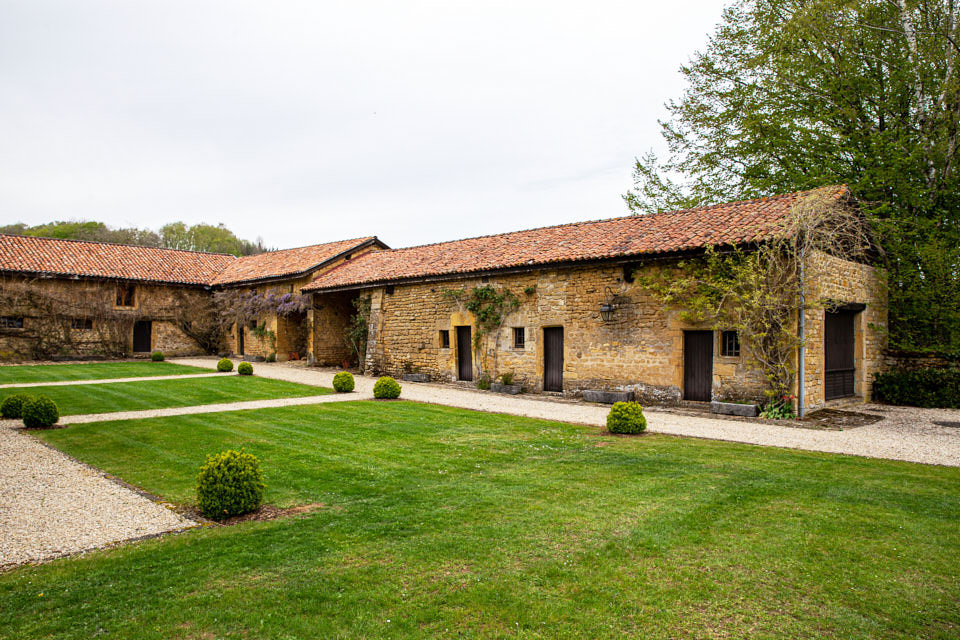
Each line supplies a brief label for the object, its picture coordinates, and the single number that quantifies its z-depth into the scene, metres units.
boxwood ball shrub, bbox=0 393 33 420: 10.50
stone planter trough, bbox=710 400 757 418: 11.48
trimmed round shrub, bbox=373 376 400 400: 13.92
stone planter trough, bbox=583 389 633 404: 13.47
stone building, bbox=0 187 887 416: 12.45
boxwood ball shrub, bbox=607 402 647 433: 9.52
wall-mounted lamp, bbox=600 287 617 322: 13.58
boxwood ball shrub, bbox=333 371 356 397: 15.23
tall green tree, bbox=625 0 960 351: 14.73
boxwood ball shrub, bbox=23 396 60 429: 9.73
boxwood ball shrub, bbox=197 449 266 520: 5.34
